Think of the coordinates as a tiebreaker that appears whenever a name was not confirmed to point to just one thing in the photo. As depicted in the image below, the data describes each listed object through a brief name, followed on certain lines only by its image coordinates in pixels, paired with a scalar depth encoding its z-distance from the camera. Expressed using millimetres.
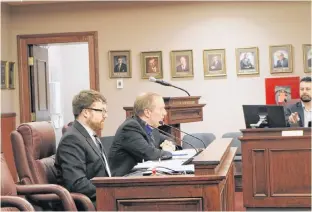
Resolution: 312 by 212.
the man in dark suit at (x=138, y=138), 3914
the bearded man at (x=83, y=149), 3447
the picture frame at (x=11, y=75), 8203
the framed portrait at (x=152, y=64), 8133
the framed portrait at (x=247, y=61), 7973
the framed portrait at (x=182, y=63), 8094
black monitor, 5109
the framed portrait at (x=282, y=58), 7934
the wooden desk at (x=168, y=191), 2475
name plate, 5074
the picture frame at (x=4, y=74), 8045
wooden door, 8438
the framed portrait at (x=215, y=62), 8023
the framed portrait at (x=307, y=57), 7910
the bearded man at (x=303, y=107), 5602
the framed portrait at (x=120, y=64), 8172
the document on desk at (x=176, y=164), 2805
